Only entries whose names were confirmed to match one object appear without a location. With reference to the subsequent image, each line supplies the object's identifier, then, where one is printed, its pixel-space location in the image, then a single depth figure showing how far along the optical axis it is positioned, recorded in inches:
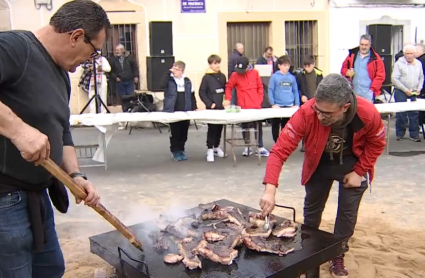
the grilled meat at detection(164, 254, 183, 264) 107.1
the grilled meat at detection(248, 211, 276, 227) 128.1
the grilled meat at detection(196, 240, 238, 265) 106.7
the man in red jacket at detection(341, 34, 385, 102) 345.7
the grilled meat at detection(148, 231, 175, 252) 115.9
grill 102.7
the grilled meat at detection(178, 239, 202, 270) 104.6
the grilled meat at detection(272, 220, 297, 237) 121.4
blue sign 499.8
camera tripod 418.2
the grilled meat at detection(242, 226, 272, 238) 120.0
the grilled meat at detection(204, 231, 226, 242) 118.0
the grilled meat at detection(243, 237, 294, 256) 111.0
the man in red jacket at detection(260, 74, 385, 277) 116.7
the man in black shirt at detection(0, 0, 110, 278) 75.5
